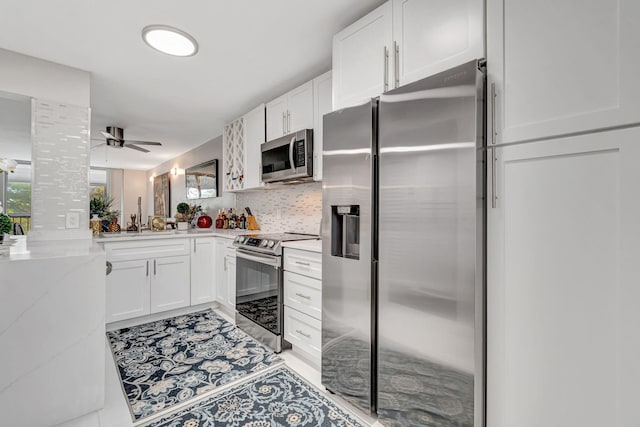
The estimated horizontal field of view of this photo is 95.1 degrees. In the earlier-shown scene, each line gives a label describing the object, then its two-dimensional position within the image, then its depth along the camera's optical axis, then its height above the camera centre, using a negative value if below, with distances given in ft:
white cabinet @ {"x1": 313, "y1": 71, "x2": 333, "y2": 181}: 7.86 +2.92
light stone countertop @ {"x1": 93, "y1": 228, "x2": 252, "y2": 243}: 9.50 -0.75
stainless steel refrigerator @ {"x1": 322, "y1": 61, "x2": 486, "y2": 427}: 3.99 -0.62
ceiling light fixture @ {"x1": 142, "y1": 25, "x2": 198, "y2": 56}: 6.42 +4.01
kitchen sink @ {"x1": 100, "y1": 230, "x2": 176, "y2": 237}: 9.91 -0.71
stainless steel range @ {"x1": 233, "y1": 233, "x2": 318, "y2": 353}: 7.92 -2.16
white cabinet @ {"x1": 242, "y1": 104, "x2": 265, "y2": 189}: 10.54 +2.59
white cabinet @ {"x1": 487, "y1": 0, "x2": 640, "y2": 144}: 3.05 +1.74
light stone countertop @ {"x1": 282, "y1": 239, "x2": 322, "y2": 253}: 6.85 -0.77
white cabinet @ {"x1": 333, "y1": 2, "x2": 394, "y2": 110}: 5.36 +3.09
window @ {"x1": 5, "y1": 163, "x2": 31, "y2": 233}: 21.49 +1.71
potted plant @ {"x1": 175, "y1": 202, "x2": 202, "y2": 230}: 12.85 -0.01
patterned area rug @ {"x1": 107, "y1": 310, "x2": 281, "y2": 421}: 6.12 -3.75
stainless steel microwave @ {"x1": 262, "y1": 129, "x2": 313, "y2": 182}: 8.25 +1.74
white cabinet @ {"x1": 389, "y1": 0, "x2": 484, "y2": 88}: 4.18 +2.80
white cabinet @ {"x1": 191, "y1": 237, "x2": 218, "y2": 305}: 11.18 -2.17
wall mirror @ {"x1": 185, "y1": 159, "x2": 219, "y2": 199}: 15.57 +1.91
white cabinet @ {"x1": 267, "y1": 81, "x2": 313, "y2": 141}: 8.46 +3.20
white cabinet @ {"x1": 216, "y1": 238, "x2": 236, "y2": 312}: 10.36 -2.20
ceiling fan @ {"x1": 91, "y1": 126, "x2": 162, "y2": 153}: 13.30 +3.36
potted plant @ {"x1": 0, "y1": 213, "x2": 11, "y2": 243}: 5.57 -0.21
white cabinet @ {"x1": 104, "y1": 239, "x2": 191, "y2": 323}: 9.42 -2.20
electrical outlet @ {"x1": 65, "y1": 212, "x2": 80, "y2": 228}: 7.93 -0.15
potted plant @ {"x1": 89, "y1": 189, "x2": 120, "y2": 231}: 10.18 +0.12
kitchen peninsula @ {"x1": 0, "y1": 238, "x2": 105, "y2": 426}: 4.89 -2.16
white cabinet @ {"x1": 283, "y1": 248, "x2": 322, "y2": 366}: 6.86 -2.18
